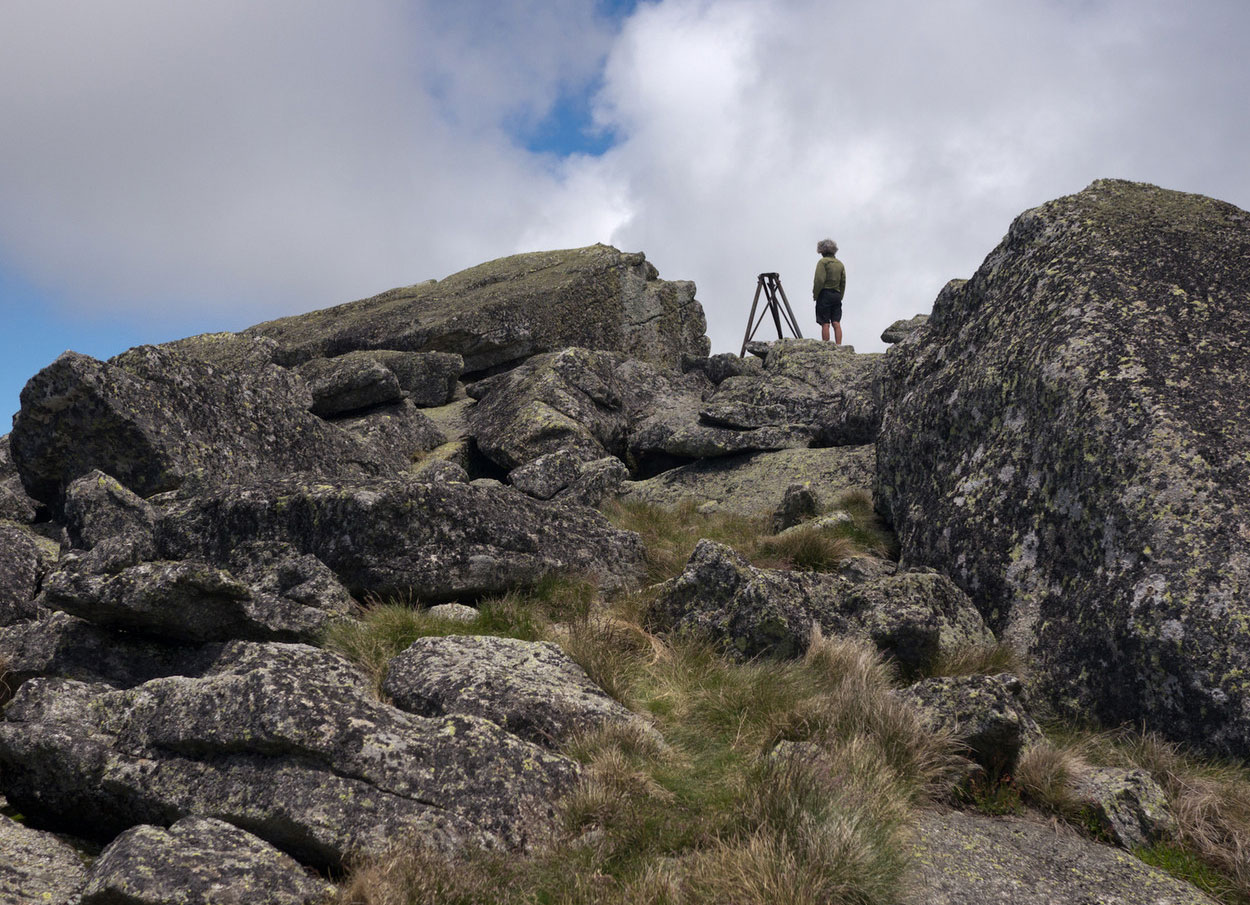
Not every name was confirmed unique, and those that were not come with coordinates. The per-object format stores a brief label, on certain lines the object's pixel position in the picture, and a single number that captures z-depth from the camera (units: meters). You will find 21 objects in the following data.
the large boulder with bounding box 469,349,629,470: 18.29
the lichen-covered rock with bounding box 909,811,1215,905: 5.75
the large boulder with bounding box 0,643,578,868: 5.68
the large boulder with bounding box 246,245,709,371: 24.89
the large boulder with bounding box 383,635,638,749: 7.13
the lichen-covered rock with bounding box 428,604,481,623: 9.27
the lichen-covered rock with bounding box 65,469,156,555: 11.03
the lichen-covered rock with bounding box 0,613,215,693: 7.46
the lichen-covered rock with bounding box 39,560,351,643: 7.31
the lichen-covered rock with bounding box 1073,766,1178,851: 6.58
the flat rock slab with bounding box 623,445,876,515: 15.86
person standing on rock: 28.67
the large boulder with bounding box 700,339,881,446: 17.39
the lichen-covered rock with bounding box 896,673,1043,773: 7.12
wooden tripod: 34.69
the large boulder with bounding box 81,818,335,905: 4.82
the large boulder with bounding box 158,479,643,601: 9.72
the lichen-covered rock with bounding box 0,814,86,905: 5.04
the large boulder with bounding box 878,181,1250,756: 8.00
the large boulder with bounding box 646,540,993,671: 8.93
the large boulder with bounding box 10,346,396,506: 12.59
